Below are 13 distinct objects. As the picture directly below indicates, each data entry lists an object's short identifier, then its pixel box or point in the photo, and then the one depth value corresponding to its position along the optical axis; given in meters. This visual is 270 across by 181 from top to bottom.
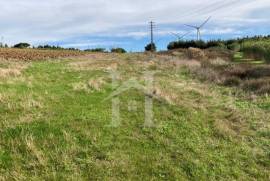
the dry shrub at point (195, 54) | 20.45
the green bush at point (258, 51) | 20.71
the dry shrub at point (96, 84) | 7.78
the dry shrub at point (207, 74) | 10.66
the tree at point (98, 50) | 44.80
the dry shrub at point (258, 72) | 10.88
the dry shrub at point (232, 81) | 9.79
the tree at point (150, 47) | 46.35
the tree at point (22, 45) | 43.16
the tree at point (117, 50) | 47.58
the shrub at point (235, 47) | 29.67
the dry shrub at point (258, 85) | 8.32
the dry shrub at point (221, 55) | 21.03
